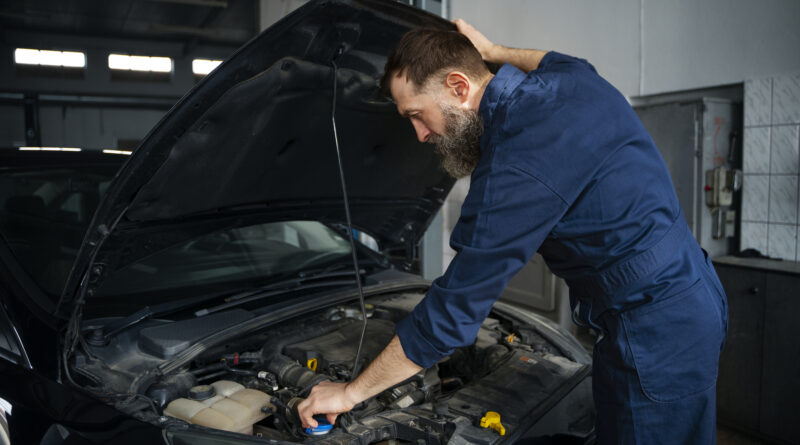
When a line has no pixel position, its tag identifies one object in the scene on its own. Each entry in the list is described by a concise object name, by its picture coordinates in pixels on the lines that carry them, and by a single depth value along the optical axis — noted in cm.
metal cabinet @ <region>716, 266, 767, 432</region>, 304
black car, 137
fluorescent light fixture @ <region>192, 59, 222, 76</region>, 1108
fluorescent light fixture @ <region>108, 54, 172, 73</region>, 1066
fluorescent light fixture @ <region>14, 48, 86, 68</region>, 1001
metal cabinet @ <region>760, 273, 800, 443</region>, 288
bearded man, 119
